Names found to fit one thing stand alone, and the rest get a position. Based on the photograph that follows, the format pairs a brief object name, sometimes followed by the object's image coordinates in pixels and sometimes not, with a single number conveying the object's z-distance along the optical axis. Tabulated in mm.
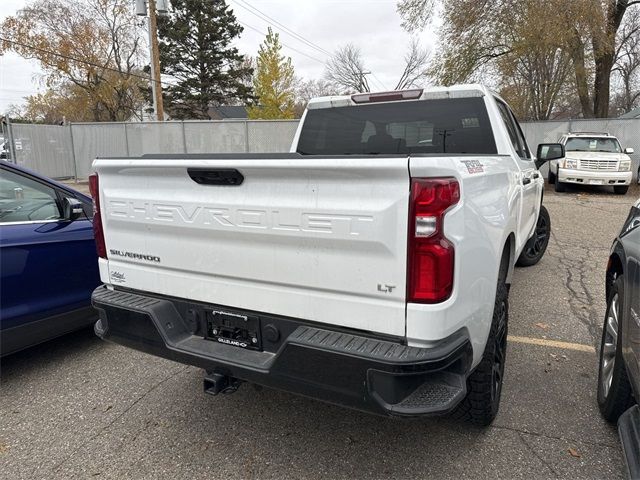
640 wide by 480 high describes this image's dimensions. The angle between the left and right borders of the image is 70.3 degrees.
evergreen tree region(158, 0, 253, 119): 35188
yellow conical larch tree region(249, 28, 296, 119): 32719
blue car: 3191
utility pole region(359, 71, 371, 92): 44291
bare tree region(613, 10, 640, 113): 27172
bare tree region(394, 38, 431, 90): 39281
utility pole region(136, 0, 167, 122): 16609
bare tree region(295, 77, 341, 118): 46978
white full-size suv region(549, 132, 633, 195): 13023
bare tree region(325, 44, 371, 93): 44625
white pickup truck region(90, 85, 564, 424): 1813
